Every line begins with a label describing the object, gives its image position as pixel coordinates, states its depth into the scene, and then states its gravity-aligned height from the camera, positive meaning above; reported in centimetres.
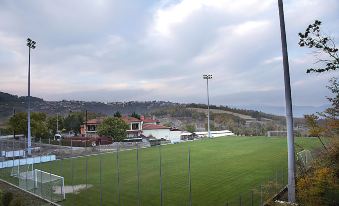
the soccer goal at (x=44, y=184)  2519 -510
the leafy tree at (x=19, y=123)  6581 -29
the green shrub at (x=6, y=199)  2267 -529
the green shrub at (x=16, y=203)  2142 -531
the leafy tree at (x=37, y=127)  6562 -116
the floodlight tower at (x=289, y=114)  1842 +30
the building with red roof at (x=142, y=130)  7844 -222
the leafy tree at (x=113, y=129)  6309 -156
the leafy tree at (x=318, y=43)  1847 +430
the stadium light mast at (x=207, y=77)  7704 +999
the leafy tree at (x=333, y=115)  1974 +24
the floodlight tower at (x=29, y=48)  4884 +1105
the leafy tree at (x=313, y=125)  1998 -37
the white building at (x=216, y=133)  8176 -342
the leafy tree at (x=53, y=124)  8781 -77
